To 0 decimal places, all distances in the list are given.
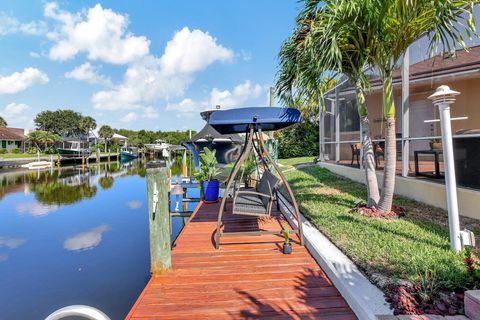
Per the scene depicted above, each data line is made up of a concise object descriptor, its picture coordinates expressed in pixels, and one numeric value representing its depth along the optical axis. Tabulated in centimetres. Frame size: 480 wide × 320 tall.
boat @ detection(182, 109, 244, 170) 927
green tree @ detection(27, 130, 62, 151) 4394
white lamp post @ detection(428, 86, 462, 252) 328
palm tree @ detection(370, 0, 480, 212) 404
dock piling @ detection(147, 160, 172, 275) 315
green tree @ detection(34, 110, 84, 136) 5891
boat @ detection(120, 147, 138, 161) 4509
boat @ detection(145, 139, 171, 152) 4878
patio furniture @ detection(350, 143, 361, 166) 873
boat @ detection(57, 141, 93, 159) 3683
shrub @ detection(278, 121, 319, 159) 2027
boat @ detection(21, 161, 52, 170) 2925
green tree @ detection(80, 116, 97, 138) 6153
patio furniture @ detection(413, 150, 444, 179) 556
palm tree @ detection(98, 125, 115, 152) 5684
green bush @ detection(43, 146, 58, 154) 4477
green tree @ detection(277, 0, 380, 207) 434
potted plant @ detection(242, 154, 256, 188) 805
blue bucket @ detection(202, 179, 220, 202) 739
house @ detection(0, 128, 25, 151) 4312
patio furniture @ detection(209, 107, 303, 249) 383
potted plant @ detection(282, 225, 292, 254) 371
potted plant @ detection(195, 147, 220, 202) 741
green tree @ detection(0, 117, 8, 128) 5553
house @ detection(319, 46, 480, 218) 480
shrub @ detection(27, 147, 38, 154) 4414
